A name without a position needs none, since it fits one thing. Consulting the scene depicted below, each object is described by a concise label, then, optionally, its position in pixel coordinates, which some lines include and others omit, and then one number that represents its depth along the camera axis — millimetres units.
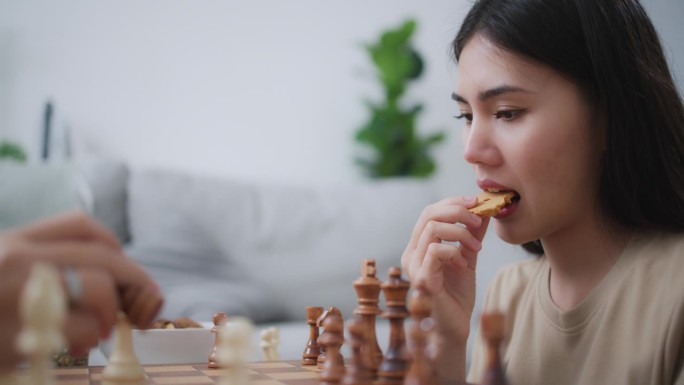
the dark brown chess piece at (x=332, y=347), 761
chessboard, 869
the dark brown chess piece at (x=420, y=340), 648
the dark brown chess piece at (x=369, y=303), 837
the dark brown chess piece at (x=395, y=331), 724
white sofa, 2781
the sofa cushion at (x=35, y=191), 2555
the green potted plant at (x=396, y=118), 3725
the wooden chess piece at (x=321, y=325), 999
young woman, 1213
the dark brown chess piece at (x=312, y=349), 1086
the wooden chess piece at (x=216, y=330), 1036
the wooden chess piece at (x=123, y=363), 722
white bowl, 1116
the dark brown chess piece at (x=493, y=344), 595
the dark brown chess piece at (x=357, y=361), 678
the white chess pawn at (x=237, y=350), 620
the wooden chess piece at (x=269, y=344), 1259
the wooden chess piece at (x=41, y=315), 516
